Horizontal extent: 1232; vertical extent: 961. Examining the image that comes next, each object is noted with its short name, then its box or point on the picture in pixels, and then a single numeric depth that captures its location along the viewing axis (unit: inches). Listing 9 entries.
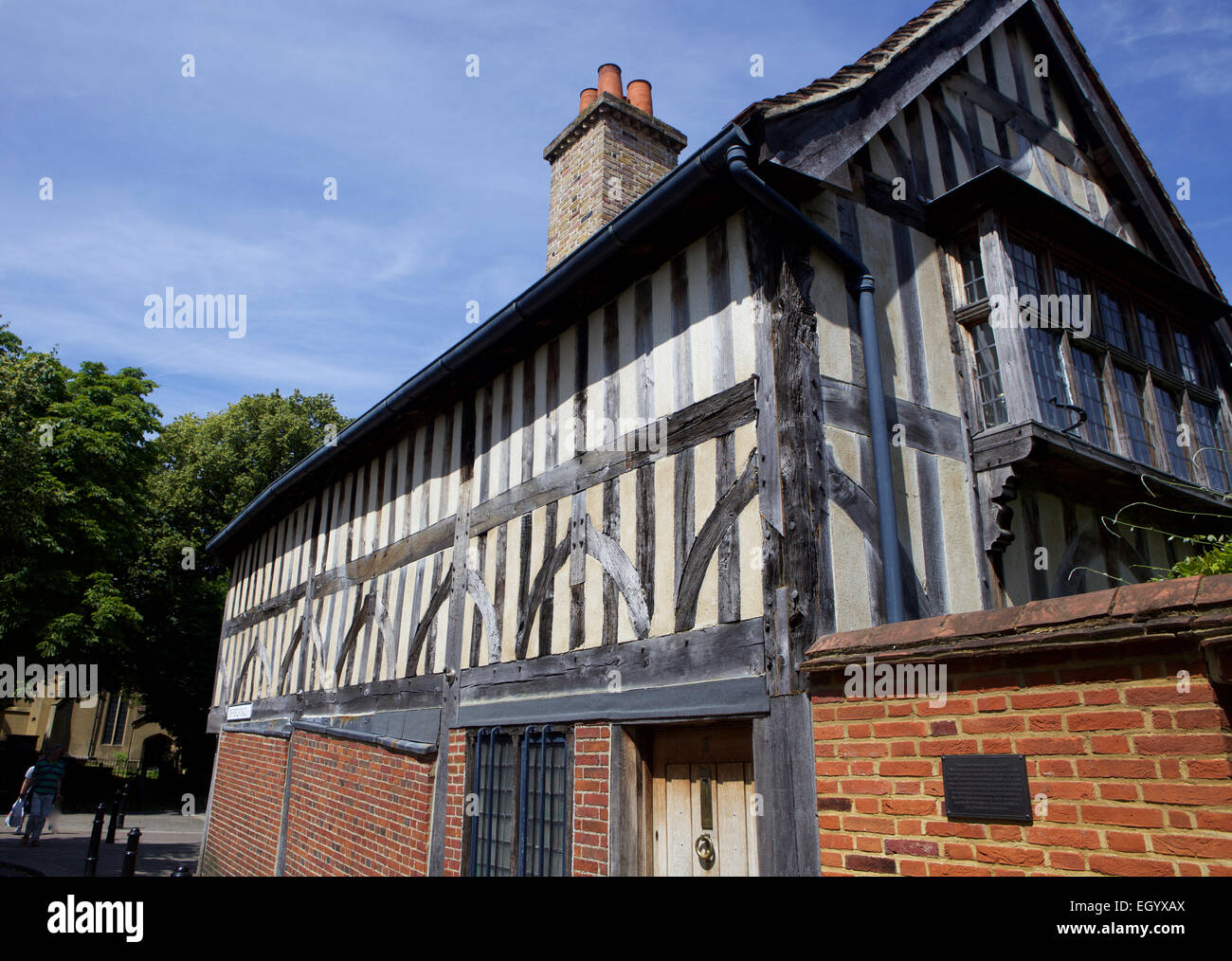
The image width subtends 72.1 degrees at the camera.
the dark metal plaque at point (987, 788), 134.0
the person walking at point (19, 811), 522.9
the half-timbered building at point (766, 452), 196.1
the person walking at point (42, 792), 514.0
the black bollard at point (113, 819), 553.0
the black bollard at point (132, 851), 327.9
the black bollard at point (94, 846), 342.0
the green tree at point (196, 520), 939.3
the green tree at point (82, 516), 703.1
